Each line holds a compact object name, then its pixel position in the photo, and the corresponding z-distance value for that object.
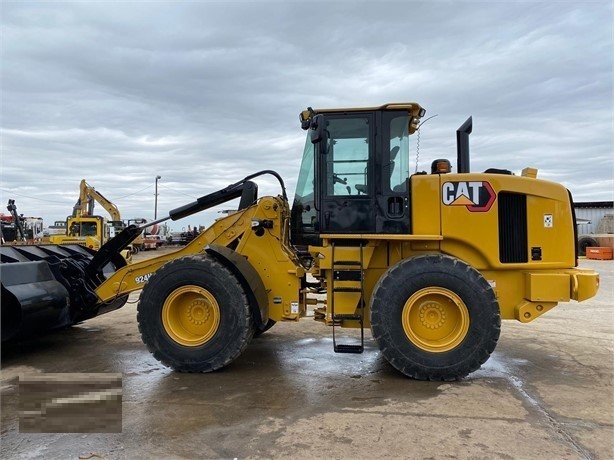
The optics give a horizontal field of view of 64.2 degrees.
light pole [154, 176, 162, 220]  45.68
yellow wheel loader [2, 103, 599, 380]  4.99
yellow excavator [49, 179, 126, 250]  21.50
